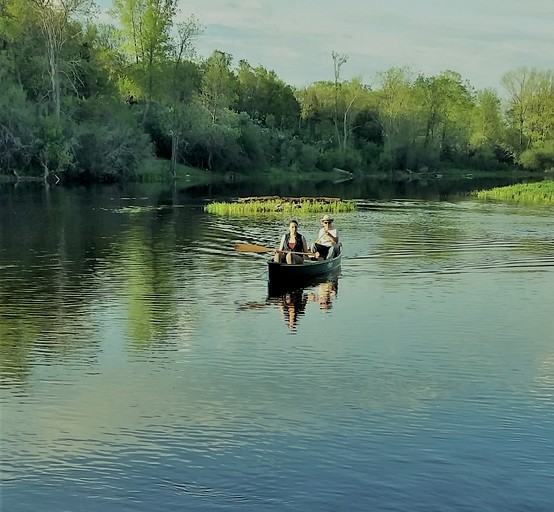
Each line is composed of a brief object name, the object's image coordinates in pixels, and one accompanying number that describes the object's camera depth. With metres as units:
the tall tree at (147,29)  84.19
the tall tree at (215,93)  91.69
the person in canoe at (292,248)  24.14
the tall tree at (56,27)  71.25
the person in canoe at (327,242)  26.30
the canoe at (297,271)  23.58
